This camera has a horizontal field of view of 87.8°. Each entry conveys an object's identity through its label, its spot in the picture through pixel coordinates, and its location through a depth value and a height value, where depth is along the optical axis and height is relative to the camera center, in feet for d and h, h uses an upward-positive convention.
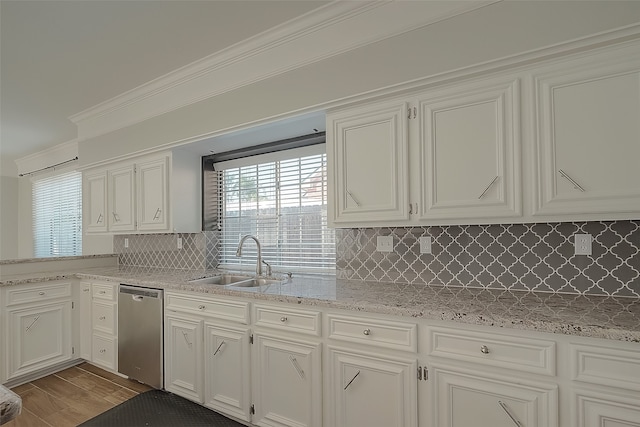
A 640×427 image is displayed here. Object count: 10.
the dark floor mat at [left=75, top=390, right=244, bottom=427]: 7.52 -4.65
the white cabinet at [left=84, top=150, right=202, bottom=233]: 10.43 +0.78
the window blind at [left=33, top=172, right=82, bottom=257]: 16.96 +0.21
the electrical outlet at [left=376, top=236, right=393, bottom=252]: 7.68 -0.67
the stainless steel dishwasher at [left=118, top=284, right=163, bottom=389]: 8.73 -3.20
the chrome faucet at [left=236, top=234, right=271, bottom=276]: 9.11 -1.38
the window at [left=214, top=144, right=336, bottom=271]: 9.42 +0.20
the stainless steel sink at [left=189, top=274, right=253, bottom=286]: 9.20 -1.75
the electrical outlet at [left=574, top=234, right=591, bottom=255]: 5.81 -0.55
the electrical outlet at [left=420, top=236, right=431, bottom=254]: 7.20 -0.66
